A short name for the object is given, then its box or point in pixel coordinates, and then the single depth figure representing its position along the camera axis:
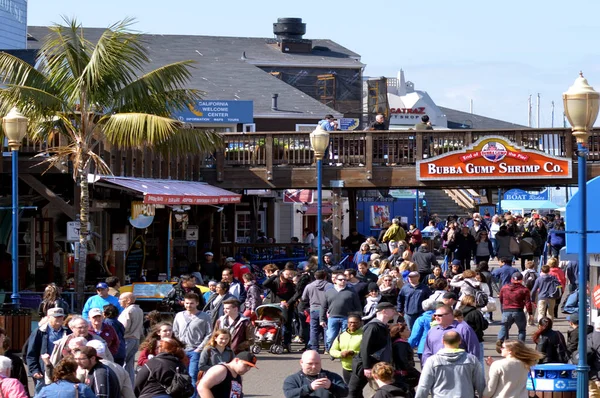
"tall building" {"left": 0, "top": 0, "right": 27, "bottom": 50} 51.54
